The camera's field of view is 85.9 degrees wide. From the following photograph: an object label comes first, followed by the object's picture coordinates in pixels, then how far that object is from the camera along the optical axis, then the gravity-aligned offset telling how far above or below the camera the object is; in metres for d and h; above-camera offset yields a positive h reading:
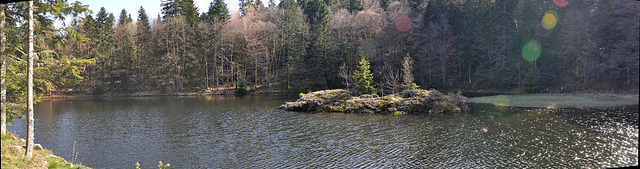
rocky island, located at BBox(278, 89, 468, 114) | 24.95 -1.26
